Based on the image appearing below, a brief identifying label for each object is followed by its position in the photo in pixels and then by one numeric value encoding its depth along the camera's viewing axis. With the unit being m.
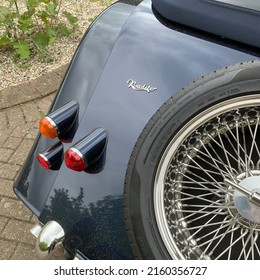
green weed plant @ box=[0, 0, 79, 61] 4.02
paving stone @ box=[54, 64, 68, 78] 3.94
